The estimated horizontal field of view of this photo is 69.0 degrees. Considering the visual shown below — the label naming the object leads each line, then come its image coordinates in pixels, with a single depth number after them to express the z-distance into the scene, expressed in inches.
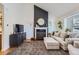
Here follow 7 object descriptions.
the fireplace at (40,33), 214.7
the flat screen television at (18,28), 146.4
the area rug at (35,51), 98.0
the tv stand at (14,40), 130.6
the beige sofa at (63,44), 102.7
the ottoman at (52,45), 111.8
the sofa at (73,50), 67.0
